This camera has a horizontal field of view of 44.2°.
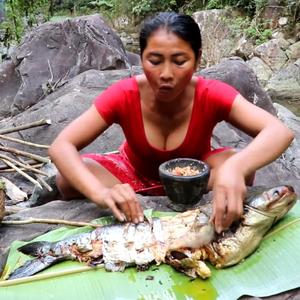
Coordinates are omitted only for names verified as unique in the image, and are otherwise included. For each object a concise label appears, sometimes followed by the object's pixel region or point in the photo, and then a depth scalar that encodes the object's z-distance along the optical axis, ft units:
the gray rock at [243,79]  11.15
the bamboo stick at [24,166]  7.41
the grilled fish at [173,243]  4.47
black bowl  4.96
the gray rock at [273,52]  23.77
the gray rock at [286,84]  20.91
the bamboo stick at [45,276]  4.32
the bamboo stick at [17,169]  6.74
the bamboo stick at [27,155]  7.96
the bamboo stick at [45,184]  6.71
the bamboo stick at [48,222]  5.08
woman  4.64
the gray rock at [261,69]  22.84
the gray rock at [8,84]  12.96
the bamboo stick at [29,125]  8.90
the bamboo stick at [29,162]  8.31
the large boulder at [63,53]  12.75
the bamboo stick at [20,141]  8.34
